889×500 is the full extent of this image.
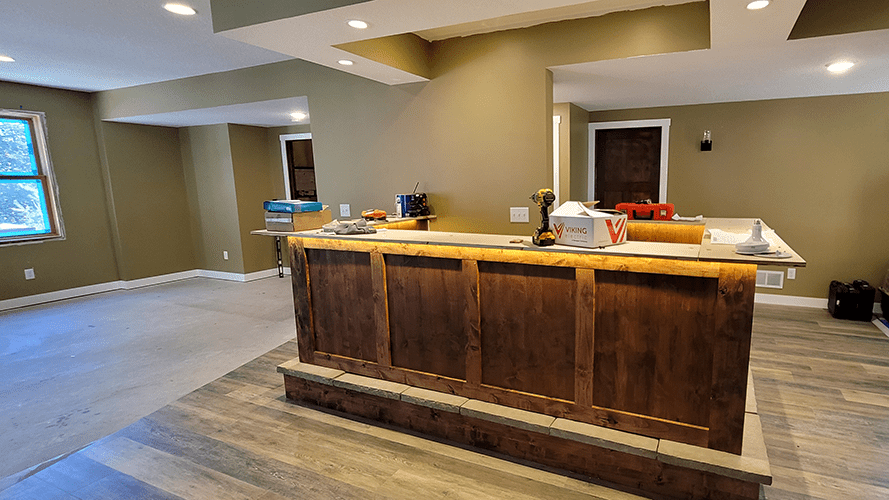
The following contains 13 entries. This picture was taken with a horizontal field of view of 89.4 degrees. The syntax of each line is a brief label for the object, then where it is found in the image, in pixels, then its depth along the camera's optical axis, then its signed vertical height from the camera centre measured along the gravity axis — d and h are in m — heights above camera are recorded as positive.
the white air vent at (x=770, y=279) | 4.93 -1.22
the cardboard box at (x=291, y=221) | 2.79 -0.21
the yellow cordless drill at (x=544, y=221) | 2.09 -0.21
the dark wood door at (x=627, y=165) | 5.46 +0.11
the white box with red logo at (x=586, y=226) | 1.97 -0.23
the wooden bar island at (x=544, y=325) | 1.84 -0.72
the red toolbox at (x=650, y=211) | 3.66 -0.31
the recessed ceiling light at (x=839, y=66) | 3.31 +0.73
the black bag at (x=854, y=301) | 4.30 -1.30
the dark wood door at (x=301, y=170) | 7.14 +0.28
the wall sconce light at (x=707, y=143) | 5.04 +0.30
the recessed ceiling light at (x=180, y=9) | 2.95 +1.21
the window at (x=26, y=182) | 5.39 +0.20
